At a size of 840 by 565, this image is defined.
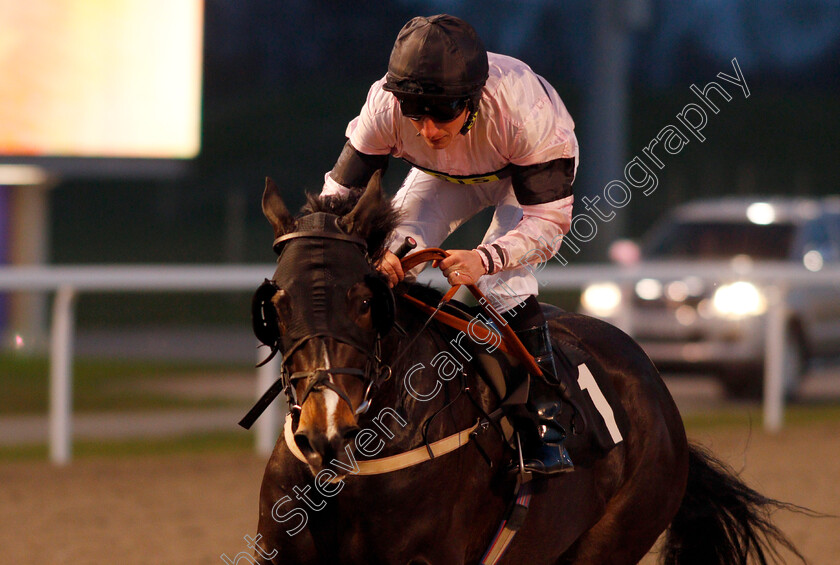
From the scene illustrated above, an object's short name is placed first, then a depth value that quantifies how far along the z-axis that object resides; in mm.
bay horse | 4922
